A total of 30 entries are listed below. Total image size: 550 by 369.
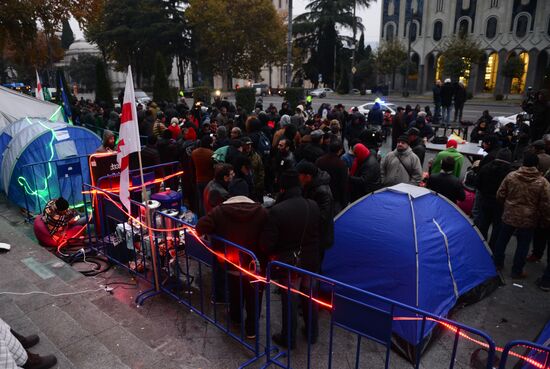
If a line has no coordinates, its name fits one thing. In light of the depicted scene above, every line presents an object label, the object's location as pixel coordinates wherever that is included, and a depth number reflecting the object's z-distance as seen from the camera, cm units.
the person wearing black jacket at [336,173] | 615
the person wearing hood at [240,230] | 416
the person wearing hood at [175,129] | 1056
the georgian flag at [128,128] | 493
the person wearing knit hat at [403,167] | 697
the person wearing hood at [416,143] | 849
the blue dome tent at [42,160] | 825
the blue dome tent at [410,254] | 469
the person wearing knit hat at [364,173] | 702
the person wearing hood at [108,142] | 789
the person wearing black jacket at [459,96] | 1781
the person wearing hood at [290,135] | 851
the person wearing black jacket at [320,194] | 468
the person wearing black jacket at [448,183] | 625
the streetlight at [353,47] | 5139
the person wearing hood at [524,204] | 554
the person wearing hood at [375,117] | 1511
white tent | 1144
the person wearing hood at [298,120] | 1168
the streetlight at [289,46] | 2154
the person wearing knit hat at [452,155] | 717
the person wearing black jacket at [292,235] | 407
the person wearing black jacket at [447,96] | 1773
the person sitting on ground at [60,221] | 676
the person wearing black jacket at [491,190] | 621
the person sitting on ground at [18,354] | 318
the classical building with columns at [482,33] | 4159
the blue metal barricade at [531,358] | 267
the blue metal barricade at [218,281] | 423
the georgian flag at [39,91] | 1424
